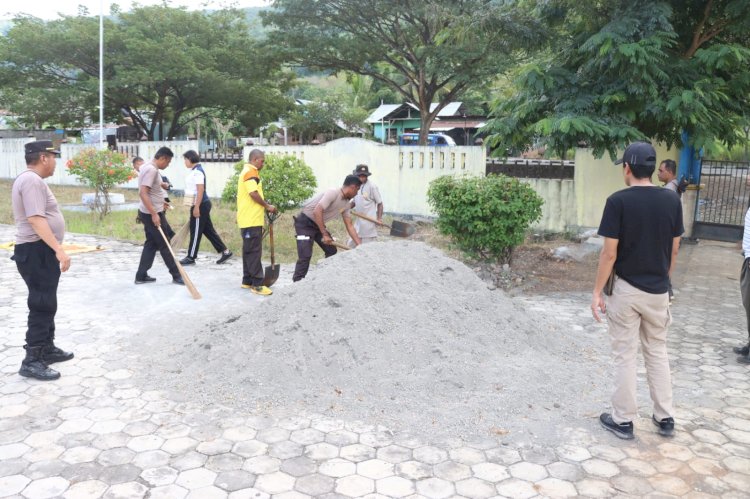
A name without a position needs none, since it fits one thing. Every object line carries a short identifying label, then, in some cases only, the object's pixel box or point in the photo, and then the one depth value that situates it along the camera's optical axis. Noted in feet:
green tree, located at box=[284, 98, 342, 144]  101.14
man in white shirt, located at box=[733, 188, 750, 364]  16.60
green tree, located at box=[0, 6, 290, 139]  64.64
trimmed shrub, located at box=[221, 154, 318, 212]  31.35
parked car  92.02
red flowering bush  41.14
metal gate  34.76
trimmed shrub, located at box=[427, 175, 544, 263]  24.08
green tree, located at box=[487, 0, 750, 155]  22.75
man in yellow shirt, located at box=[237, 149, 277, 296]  22.72
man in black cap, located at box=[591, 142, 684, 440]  11.71
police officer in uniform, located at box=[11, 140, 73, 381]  14.05
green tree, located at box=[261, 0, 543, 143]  56.39
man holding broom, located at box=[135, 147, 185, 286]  23.31
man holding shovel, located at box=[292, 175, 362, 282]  20.77
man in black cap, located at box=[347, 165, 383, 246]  24.49
